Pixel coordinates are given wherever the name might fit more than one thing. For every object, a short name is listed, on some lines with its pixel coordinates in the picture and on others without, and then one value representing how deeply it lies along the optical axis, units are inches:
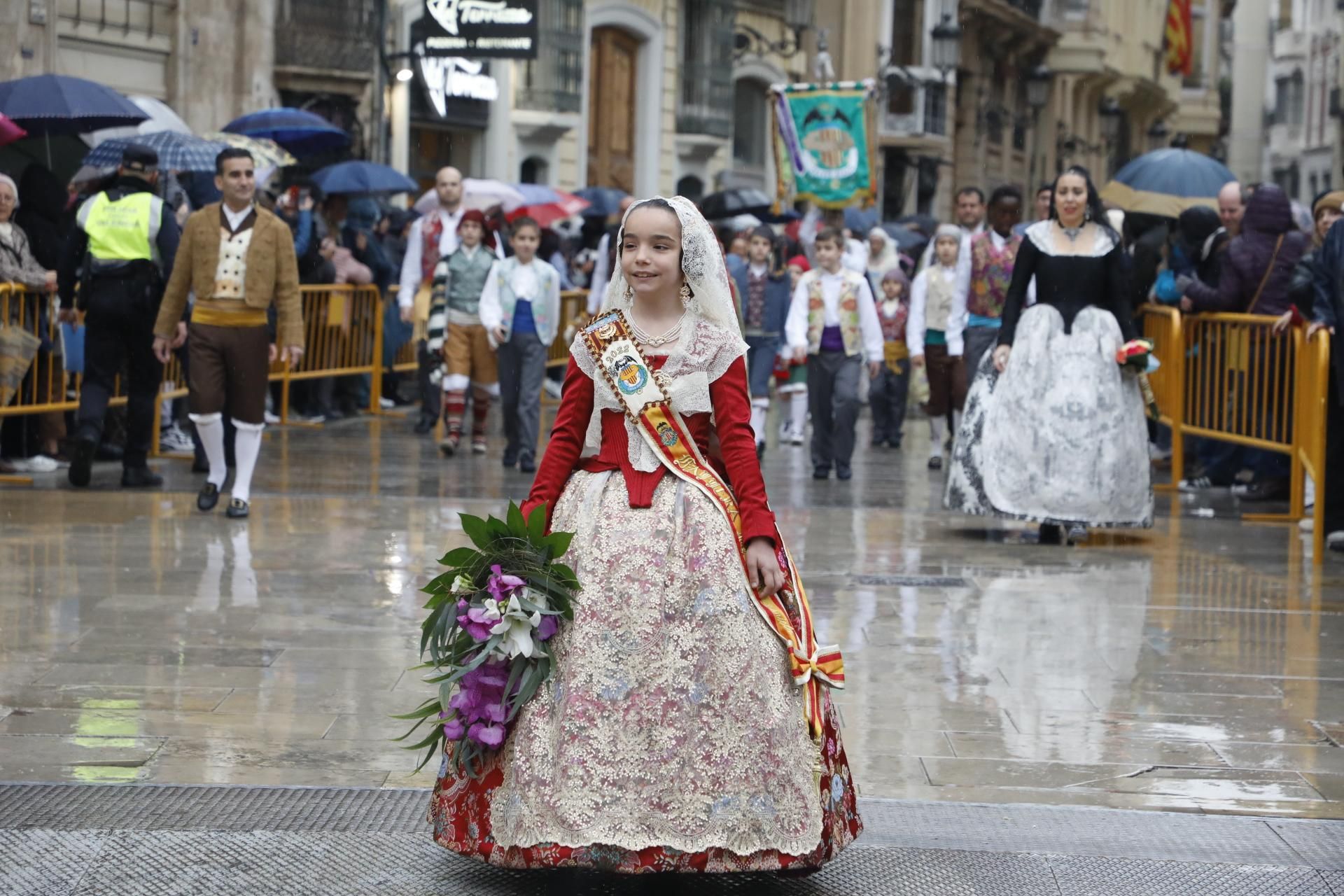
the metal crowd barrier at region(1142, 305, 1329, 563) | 426.9
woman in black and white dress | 418.6
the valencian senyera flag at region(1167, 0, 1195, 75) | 2474.2
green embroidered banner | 857.5
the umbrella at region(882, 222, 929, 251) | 982.4
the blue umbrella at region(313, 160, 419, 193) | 759.1
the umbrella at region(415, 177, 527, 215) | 840.3
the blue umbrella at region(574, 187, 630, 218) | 1024.2
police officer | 474.0
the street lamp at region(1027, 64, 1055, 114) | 1333.7
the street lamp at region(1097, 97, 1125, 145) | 1707.7
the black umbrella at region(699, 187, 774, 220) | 1030.4
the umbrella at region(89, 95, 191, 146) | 661.9
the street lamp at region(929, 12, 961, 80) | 1087.6
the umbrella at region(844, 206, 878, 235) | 986.1
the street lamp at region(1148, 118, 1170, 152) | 1706.4
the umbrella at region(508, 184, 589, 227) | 900.6
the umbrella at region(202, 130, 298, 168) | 633.6
